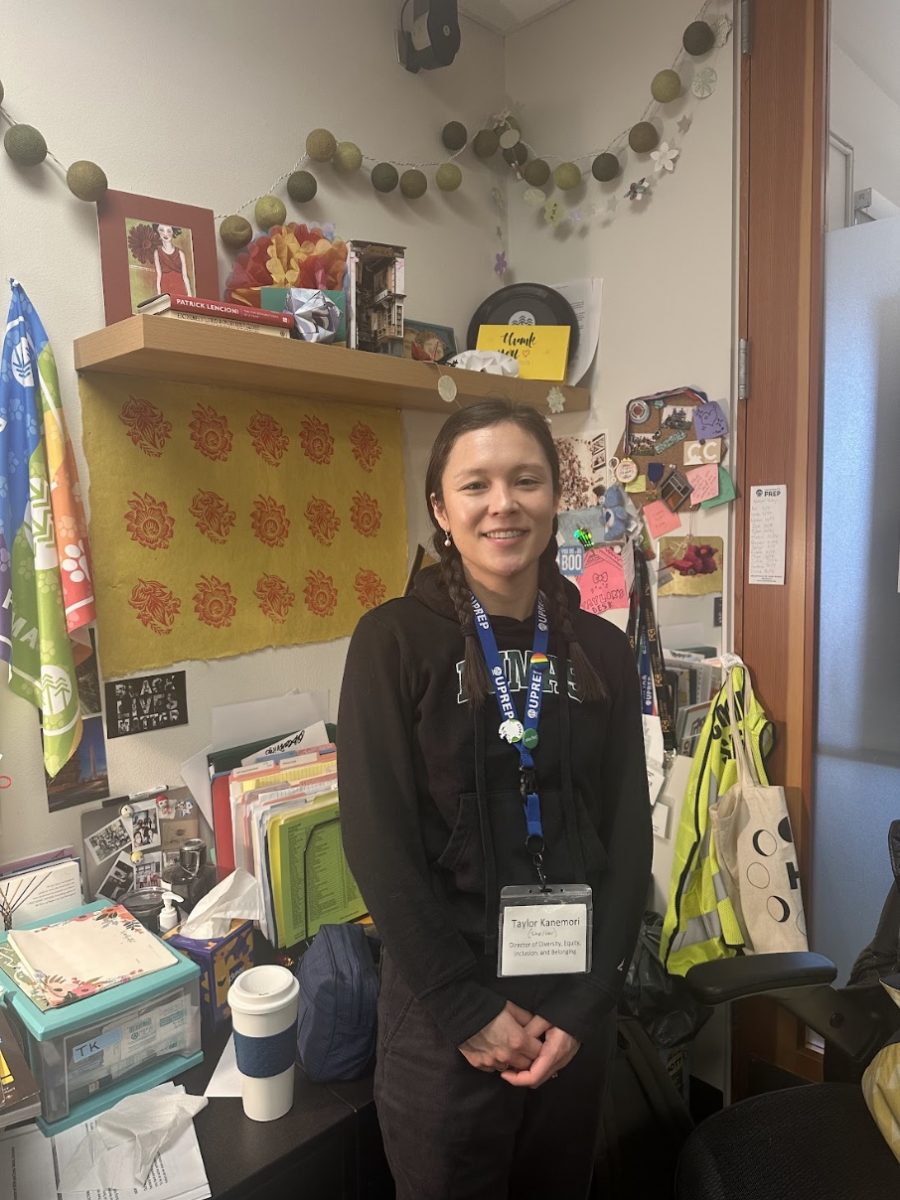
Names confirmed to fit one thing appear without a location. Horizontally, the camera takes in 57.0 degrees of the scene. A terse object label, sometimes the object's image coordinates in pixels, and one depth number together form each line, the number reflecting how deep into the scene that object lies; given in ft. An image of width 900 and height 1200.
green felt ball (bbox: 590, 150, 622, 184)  6.45
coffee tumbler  4.00
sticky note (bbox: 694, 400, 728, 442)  5.98
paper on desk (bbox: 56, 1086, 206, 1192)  3.59
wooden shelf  4.41
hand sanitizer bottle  4.73
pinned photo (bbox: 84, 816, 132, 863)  5.02
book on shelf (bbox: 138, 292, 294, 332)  4.49
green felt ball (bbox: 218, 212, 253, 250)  5.45
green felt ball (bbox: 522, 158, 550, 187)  6.92
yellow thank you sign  6.59
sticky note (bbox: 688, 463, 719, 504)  6.01
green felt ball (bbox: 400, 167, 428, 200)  6.50
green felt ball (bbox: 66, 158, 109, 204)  4.75
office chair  3.59
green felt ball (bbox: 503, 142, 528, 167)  7.10
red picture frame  4.94
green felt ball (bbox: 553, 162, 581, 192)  6.63
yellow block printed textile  5.12
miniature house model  5.58
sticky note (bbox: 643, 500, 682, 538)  6.31
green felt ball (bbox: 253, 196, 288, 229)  5.59
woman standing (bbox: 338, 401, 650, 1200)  3.42
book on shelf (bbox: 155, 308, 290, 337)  4.52
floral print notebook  4.02
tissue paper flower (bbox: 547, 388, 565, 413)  6.24
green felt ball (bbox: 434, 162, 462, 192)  6.63
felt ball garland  4.77
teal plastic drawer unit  3.82
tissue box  4.53
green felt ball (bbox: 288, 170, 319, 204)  5.81
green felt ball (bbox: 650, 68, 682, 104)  5.97
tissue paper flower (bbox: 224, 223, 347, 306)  5.43
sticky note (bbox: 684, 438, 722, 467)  6.00
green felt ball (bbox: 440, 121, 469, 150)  6.75
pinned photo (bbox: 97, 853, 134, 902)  5.07
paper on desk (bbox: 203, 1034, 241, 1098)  4.19
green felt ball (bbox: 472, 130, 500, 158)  6.97
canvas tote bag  5.47
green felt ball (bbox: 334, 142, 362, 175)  6.03
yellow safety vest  5.64
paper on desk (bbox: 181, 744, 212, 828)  5.47
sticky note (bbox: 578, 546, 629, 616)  6.56
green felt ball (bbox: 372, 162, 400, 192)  6.30
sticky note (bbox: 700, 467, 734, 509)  5.92
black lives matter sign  5.15
